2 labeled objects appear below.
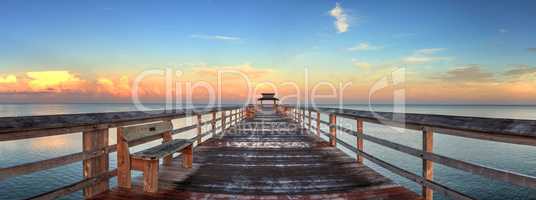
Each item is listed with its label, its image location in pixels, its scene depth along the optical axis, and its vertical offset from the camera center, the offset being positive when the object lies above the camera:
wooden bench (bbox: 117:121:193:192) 3.12 -0.72
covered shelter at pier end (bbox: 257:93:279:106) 32.56 +0.44
